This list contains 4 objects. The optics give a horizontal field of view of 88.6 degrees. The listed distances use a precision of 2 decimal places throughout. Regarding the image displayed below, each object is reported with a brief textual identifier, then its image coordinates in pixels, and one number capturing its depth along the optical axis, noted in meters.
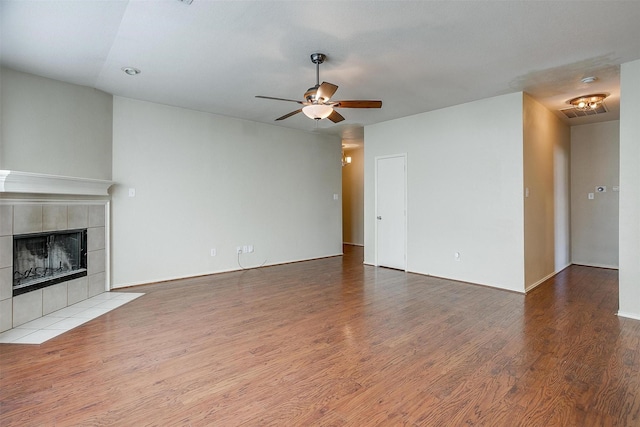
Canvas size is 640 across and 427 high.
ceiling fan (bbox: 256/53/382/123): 3.21
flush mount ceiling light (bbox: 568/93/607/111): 4.47
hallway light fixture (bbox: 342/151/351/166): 9.01
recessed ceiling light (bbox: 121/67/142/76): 3.64
